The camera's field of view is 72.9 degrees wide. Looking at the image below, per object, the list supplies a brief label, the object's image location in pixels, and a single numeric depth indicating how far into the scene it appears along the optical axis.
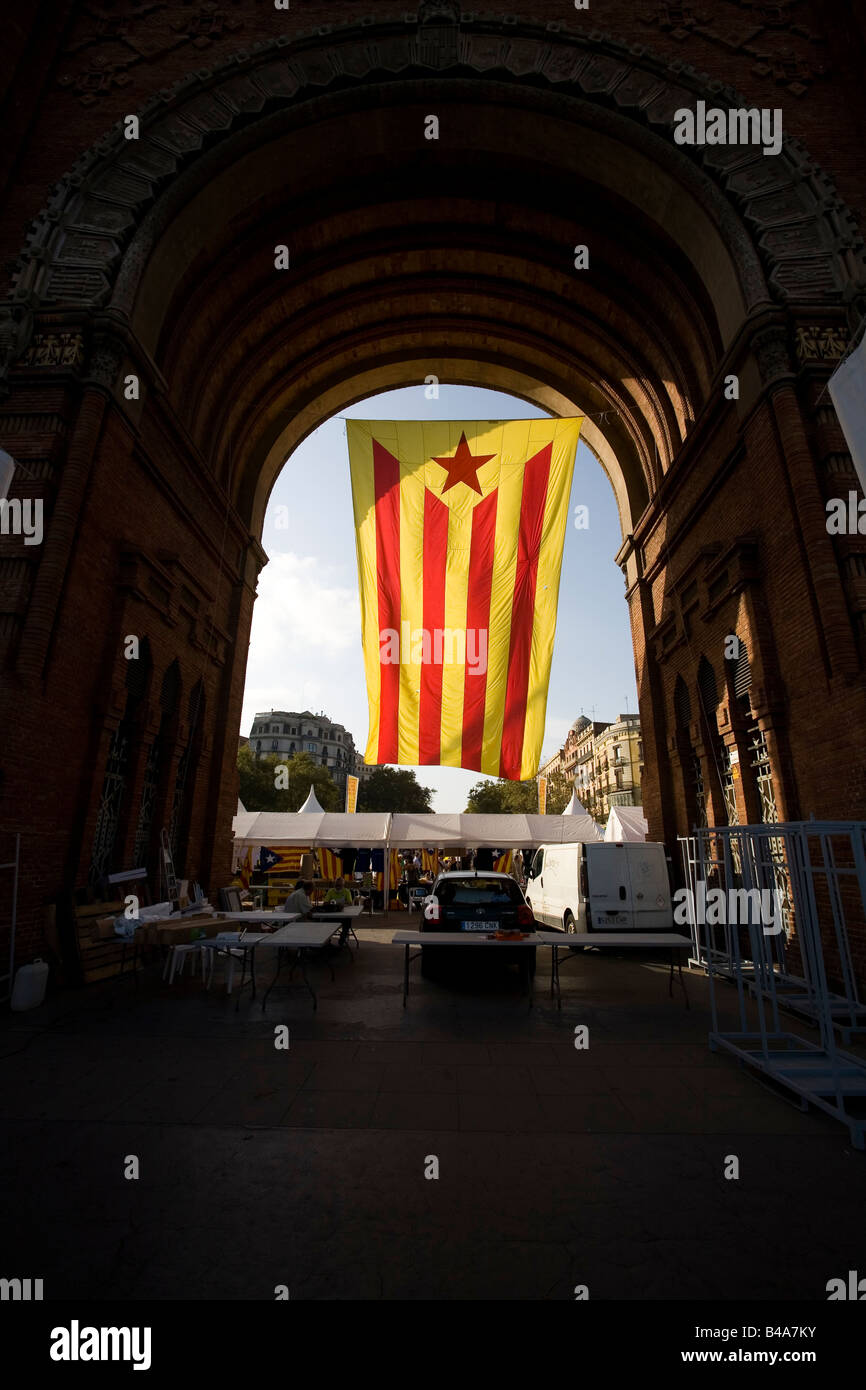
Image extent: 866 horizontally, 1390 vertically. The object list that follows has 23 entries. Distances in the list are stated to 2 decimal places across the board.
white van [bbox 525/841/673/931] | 12.18
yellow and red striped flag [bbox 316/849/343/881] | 20.81
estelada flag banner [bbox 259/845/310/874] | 21.23
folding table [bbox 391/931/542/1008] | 7.69
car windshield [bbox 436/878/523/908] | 9.23
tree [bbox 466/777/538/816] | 62.19
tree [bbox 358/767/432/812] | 71.06
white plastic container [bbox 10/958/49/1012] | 7.30
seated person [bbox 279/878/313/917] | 11.57
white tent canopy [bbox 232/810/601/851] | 19.72
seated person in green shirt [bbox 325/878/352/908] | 14.59
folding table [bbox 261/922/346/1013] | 7.59
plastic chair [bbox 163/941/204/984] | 9.10
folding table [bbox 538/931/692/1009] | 7.80
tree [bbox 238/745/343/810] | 49.91
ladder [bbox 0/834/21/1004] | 7.41
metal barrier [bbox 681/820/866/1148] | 4.76
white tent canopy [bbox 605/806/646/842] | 17.52
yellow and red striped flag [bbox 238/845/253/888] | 20.92
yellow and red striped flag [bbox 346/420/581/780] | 11.62
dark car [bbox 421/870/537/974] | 9.01
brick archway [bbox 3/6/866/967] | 9.15
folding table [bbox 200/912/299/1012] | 7.96
